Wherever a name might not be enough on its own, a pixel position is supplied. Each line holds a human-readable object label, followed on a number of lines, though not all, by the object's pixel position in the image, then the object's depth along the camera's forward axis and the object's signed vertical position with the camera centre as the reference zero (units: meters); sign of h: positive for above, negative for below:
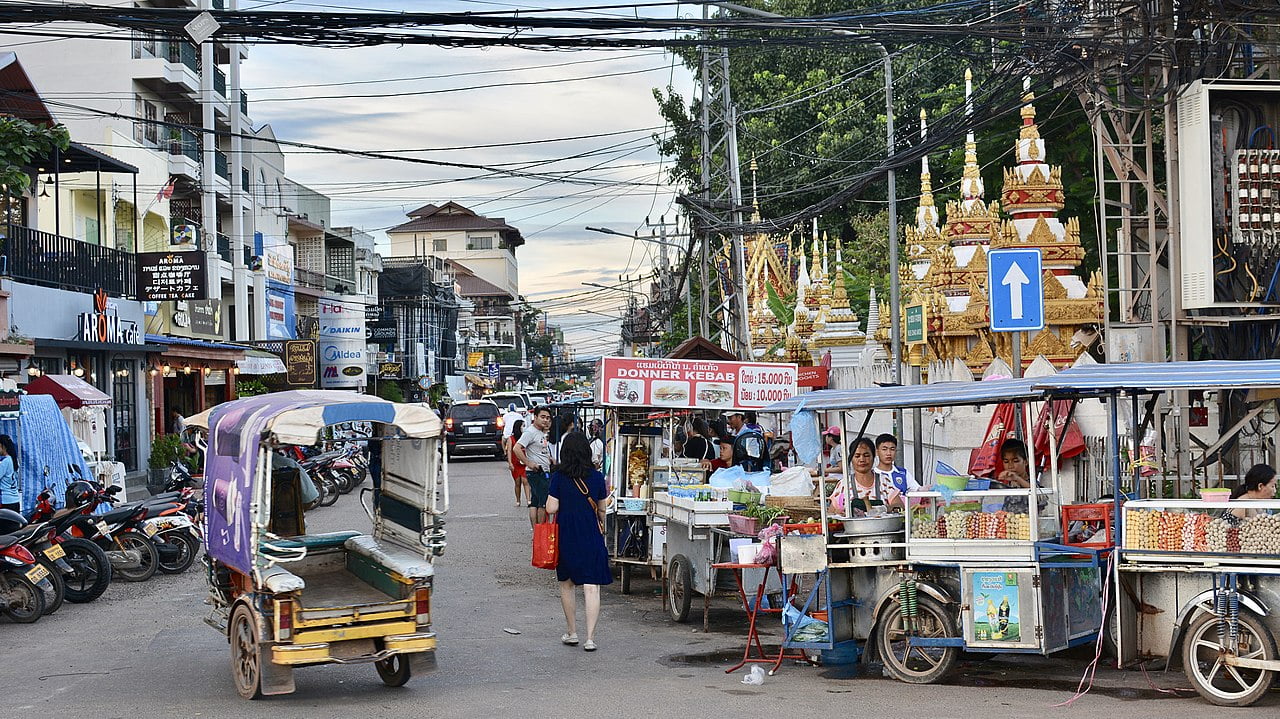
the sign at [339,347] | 56.94 +1.36
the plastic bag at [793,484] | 12.51 -1.09
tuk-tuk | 8.87 -1.31
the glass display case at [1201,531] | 8.39 -1.10
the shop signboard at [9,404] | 17.17 -0.21
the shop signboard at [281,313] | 47.31 +2.42
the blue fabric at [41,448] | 18.03 -0.85
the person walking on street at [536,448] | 18.05 -1.01
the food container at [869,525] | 9.71 -1.14
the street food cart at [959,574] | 9.03 -1.45
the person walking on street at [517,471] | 23.42 -1.72
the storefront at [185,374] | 33.53 +0.24
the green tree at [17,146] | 17.23 +3.12
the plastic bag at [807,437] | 10.54 -0.55
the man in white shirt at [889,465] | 11.45 -0.86
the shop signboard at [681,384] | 14.19 -0.14
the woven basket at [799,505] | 11.61 -1.19
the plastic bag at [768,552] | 10.65 -1.45
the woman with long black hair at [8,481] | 15.75 -1.10
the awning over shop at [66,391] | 21.03 -0.09
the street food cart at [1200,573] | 8.27 -1.37
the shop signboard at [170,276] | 29.88 +2.36
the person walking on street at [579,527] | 10.79 -1.23
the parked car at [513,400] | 48.84 -0.93
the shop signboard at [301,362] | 43.28 +0.57
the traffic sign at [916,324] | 16.34 +0.50
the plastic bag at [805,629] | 9.73 -1.89
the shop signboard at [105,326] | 26.81 +1.21
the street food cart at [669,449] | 12.38 -0.87
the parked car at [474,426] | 38.03 -1.41
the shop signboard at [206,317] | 36.44 +1.81
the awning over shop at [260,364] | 39.81 +0.51
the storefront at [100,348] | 24.59 +0.75
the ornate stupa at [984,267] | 17.94 +1.33
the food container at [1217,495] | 9.01 -0.93
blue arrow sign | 11.62 +0.62
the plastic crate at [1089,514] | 9.79 -1.12
